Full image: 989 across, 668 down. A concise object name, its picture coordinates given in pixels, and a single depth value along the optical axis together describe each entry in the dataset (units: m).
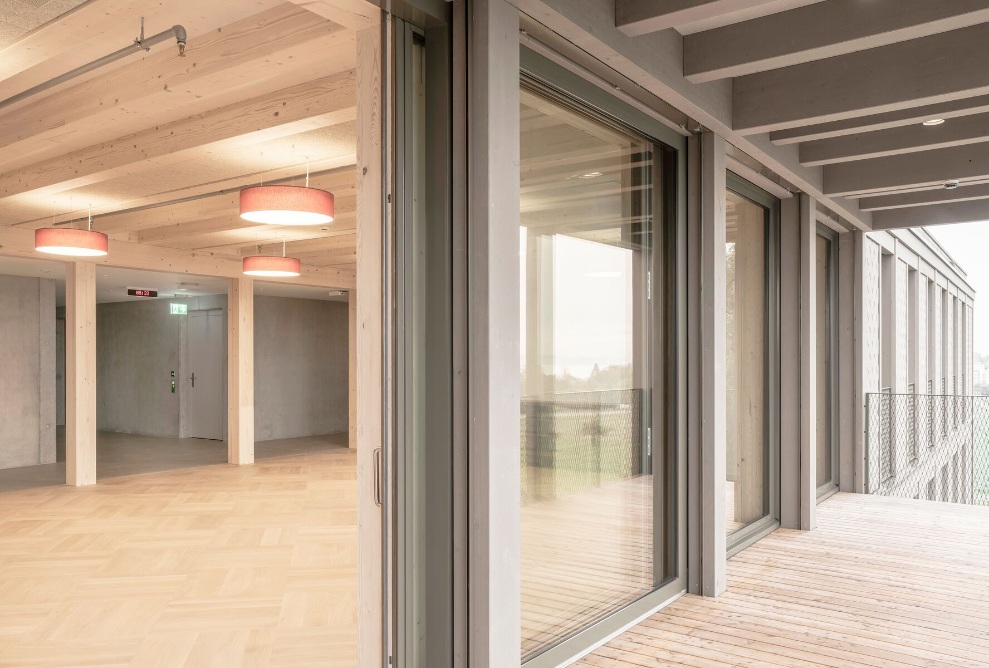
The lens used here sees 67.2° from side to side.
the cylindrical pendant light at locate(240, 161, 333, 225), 4.53
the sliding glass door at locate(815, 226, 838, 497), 7.32
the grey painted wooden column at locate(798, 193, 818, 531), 5.92
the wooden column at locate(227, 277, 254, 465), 10.21
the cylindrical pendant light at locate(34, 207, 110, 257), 5.78
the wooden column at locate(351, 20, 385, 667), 2.56
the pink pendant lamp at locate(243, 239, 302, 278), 7.68
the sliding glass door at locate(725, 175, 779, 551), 5.29
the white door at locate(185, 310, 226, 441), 13.41
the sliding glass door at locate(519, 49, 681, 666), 3.17
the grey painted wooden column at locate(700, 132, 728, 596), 4.25
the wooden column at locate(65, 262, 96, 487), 8.61
